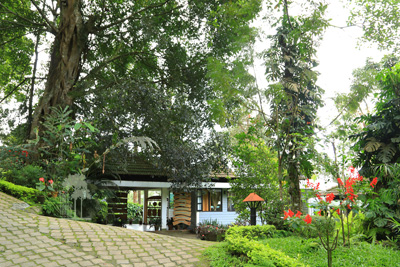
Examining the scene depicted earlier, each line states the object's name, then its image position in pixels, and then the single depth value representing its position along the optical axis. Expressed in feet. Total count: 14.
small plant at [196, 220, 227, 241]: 43.88
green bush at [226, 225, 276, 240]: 21.63
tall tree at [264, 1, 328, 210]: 27.09
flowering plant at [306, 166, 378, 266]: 16.47
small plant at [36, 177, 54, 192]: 27.78
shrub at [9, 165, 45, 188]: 31.76
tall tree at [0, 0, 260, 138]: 38.88
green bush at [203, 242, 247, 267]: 16.19
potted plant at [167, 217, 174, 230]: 54.75
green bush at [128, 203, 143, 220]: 78.40
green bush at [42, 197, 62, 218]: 27.00
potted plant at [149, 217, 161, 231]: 53.88
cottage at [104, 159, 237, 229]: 51.04
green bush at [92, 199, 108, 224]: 33.87
